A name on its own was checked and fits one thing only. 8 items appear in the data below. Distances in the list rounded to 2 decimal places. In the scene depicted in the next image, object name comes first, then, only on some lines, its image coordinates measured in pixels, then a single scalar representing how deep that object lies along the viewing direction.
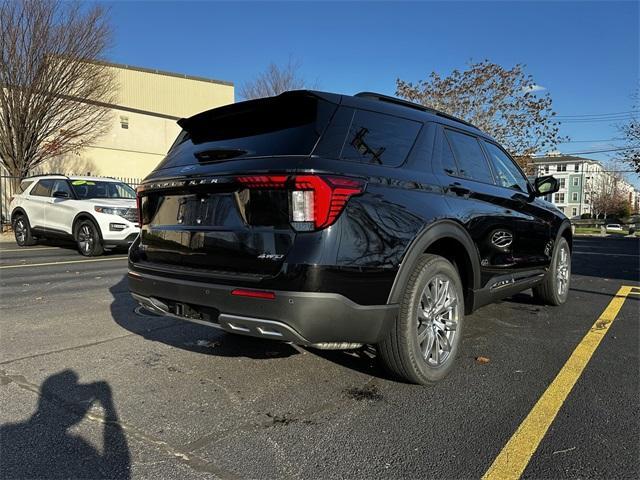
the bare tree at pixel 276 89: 27.56
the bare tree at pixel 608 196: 67.00
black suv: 2.54
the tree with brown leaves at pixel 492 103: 24.00
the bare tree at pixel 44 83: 14.41
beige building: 24.03
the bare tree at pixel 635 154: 23.53
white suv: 9.69
